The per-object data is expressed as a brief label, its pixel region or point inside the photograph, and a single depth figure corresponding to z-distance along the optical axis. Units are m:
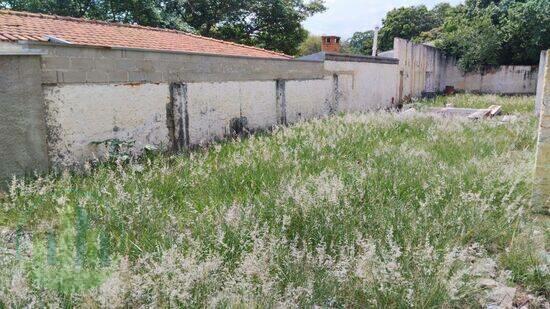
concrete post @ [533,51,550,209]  4.49
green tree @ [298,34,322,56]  44.97
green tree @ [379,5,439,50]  42.38
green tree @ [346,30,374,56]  54.25
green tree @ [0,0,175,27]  18.25
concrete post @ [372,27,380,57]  22.22
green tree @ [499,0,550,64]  23.94
